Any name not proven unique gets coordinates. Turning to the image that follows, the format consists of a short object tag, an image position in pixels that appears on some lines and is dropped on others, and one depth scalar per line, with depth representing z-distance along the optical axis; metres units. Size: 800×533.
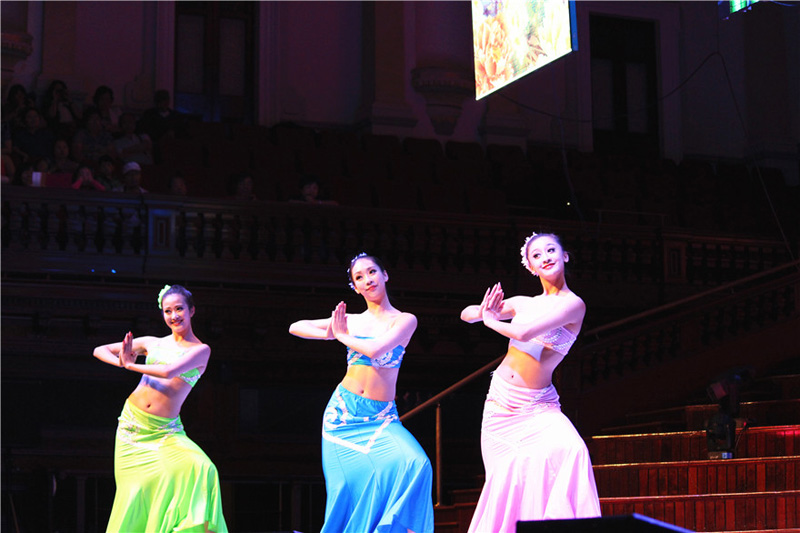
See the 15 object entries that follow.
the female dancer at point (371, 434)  5.11
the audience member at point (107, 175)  9.67
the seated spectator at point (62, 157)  9.95
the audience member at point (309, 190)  9.90
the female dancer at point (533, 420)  4.84
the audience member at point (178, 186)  9.69
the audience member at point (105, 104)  10.54
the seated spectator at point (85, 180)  9.42
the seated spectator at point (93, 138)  10.31
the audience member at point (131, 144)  10.52
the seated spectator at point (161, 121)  11.03
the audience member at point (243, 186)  9.84
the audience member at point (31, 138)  10.23
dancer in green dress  5.64
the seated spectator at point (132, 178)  9.53
